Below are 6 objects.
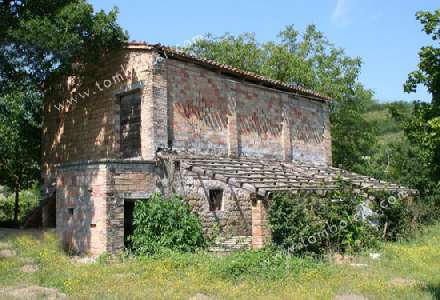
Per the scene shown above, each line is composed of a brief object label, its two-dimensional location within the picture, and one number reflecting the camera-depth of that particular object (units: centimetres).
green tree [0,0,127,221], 1300
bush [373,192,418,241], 1435
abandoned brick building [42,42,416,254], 1173
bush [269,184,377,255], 1108
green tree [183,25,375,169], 2745
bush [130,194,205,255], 1130
